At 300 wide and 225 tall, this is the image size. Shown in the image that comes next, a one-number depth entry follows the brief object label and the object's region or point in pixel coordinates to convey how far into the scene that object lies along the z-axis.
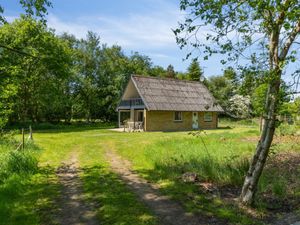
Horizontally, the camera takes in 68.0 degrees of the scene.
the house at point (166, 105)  20.81
